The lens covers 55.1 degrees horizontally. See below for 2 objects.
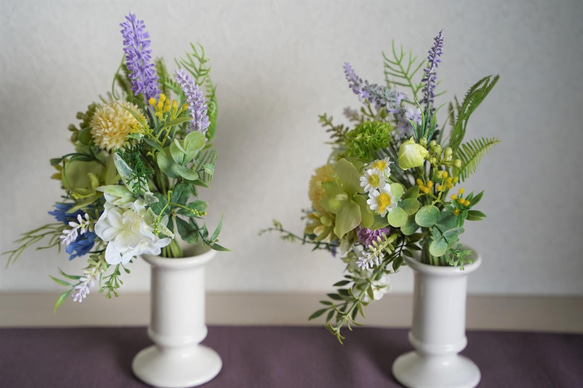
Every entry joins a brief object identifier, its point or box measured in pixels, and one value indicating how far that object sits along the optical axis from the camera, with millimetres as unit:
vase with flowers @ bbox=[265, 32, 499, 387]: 698
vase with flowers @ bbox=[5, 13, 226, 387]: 692
